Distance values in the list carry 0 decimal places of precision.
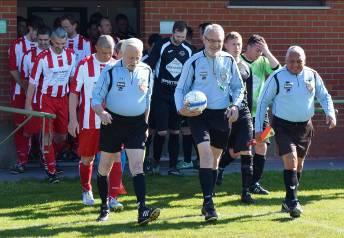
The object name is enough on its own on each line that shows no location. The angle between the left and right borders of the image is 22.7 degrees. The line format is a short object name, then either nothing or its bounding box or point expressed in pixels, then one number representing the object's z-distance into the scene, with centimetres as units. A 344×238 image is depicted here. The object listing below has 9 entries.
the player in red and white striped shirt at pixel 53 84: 1182
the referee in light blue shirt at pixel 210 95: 922
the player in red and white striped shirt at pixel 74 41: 1291
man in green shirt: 1090
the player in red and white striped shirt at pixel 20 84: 1266
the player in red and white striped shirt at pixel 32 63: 1226
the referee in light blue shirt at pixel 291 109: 954
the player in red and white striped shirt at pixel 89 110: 984
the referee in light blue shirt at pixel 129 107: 902
